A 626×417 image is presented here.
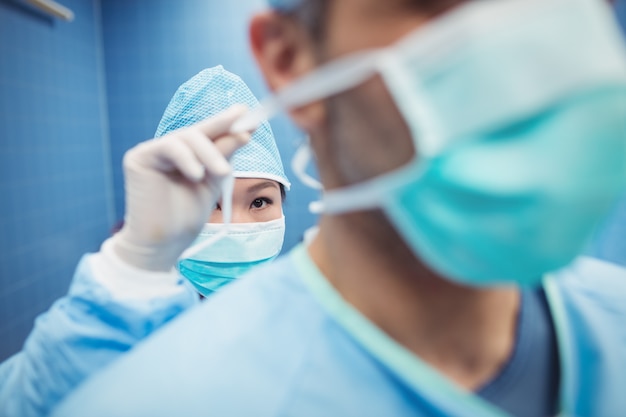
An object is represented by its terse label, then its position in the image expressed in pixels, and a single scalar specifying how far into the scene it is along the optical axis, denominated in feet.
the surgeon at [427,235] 1.21
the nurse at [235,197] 3.82
